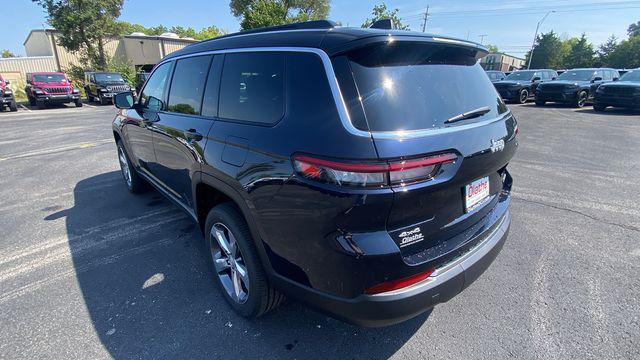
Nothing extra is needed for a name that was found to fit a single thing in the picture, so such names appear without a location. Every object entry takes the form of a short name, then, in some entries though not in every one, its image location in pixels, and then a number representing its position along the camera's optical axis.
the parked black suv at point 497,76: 20.27
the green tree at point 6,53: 67.26
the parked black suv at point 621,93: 12.82
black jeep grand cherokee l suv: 1.59
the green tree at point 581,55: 54.00
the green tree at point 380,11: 29.80
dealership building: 29.54
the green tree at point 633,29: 68.54
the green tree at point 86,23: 24.61
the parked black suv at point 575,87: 15.65
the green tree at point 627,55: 47.25
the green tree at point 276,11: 26.72
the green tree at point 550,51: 59.19
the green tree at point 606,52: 51.38
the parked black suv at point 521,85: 18.22
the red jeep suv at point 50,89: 18.06
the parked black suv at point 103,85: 20.25
